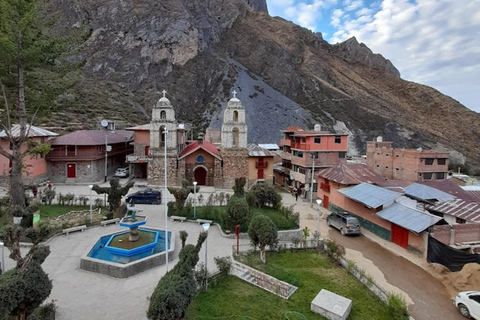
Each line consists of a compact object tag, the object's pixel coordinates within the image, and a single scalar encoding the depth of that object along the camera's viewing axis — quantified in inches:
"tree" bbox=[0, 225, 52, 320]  285.8
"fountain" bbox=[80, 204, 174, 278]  489.7
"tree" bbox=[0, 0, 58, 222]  653.9
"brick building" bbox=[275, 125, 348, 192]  1223.5
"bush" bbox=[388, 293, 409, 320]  383.6
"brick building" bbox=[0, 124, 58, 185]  1106.1
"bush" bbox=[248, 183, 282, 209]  894.4
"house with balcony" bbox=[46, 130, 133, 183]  1228.5
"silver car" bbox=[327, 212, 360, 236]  753.0
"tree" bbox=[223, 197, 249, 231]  654.5
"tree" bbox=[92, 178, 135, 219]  729.6
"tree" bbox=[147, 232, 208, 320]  311.9
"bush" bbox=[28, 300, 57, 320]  311.6
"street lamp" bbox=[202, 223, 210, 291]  444.5
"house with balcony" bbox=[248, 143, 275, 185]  1263.5
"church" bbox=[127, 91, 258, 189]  1216.8
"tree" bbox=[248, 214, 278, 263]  516.7
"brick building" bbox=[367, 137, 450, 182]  1349.7
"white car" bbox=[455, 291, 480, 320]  414.6
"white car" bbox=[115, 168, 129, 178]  1353.3
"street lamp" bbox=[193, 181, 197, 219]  801.9
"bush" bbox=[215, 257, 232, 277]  482.6
